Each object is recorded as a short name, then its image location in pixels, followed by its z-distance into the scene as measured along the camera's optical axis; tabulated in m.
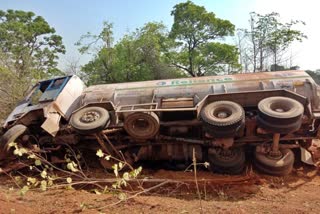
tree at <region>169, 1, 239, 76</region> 23.97
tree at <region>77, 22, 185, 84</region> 21.11
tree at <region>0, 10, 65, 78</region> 28.52
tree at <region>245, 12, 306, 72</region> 23.27
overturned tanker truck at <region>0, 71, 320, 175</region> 7.31
